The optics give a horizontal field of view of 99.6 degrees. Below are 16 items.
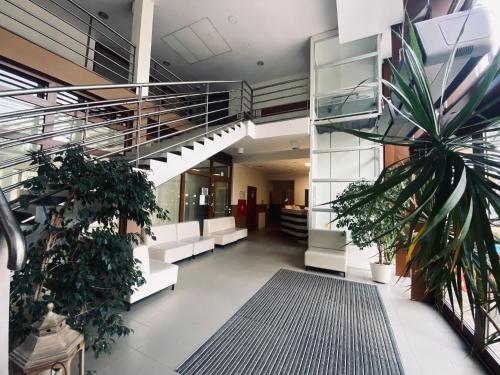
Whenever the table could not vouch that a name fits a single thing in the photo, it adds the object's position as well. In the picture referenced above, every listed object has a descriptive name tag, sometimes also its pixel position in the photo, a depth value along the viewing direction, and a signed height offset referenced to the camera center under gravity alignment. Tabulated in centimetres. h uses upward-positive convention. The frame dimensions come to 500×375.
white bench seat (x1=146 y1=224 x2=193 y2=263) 397 -101
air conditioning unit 142 +121
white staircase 277 +72
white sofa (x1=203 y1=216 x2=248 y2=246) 572 -100
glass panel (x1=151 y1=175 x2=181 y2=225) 543 -3
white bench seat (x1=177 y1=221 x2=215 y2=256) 477 -101
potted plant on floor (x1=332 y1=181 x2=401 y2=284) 338 -44
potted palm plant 80 +6
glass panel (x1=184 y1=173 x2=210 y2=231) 629 -4
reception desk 749 -87
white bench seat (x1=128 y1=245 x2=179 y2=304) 266 -110
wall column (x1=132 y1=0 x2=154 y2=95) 398 +301
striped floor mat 183 -143
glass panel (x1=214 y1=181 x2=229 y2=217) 744 -3
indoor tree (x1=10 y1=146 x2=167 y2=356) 129 -38
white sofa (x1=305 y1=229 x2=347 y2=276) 396 -103
